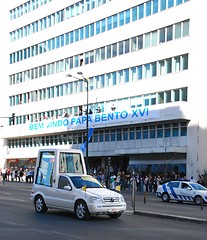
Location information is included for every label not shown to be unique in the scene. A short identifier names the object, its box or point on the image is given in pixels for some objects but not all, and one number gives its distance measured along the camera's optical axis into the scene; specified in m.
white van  16.83
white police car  28.67
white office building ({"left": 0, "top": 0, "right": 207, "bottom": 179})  44.84
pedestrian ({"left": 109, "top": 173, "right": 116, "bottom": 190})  40.72
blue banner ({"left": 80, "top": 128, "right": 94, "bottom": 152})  48.01
